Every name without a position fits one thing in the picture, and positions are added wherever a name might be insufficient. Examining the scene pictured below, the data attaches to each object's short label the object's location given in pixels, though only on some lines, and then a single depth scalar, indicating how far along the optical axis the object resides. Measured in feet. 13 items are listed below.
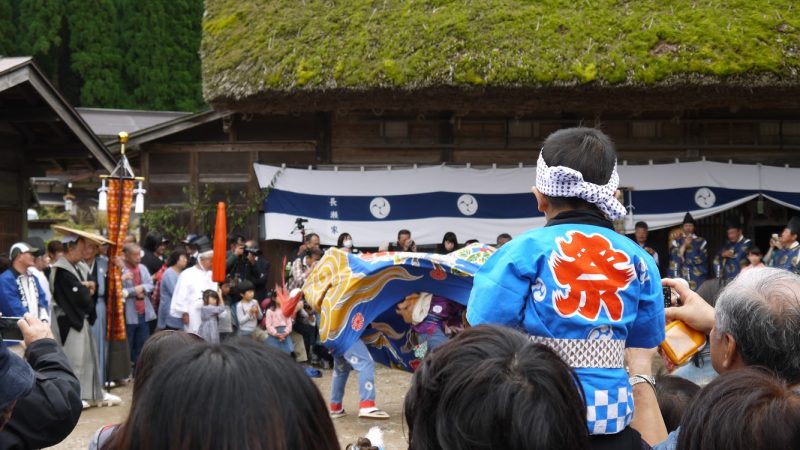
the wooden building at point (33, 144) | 29.66
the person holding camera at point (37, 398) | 6.92
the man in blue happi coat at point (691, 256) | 36.96
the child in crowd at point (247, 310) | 32.71
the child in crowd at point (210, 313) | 30.17
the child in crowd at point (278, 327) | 32.78
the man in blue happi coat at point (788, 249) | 32.35
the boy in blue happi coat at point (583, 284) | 8.20
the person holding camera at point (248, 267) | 35.45
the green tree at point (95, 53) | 71.51
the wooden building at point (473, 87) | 35.19
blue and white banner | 38.45
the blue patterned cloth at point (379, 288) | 21.62
